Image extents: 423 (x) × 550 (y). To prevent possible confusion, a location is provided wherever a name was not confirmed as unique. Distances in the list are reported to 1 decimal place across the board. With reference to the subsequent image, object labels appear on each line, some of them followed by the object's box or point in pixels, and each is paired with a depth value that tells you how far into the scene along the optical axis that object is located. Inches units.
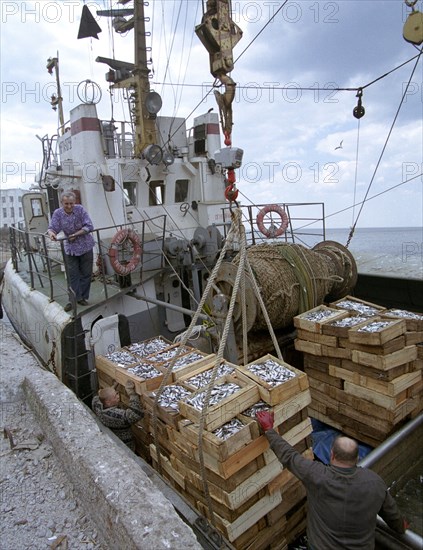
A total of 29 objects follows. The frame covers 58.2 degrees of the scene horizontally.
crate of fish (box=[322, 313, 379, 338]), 201.6
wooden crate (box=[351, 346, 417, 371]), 185.2
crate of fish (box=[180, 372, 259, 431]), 129.6
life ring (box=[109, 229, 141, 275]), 290.5
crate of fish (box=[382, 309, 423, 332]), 204.2
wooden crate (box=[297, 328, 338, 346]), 206.7
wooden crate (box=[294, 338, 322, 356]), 214.5
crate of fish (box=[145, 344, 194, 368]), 188.4
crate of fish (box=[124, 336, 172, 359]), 209.0
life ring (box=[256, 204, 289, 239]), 403.5
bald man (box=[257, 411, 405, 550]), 111.0
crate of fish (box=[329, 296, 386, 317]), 229.6
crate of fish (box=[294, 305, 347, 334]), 215.8
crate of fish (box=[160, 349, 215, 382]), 167.2
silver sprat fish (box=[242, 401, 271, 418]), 137.6
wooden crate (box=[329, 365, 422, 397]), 185.9
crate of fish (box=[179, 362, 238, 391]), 154.4
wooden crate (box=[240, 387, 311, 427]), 139.3
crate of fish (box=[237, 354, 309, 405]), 140.1
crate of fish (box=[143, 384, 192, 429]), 143.3
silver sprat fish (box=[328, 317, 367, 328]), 208.8
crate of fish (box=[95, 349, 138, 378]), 193.3
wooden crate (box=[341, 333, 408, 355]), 186.2
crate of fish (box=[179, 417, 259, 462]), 120.2
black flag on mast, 406.3
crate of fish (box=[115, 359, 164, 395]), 168.6
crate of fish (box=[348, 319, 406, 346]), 183.9
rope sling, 123.9
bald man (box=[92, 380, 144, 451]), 167.3
